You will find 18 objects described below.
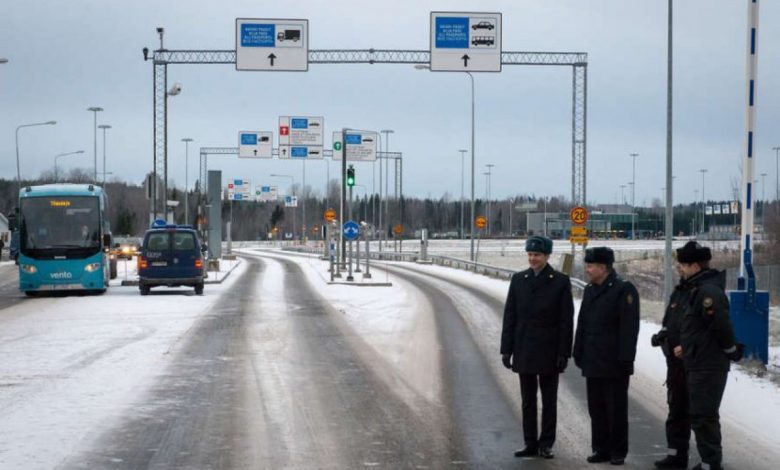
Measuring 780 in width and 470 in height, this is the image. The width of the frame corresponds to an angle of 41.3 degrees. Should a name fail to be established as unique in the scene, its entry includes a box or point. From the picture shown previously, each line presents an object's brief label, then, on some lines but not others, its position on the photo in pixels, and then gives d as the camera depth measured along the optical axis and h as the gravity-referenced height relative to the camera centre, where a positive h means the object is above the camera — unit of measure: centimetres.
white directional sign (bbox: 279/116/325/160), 5472 +429
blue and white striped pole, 1427 +68
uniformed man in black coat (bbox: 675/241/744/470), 768 -103
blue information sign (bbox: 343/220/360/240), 3778 -59
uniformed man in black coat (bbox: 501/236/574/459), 844 -96
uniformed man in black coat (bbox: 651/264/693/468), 804 -133
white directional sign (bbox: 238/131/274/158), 5744 +382
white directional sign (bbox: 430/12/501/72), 2827 +472
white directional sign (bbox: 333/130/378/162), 5198 +343
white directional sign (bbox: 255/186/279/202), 9319 +178
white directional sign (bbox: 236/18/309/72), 2906 +474
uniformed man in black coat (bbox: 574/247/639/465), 816 -105
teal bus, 2956 -83
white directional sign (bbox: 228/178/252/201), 8989 +214
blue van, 2983 -150
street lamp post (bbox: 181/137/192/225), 8407 +435
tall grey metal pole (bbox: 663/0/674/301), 2044 +16
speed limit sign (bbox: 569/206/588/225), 3225 +0
